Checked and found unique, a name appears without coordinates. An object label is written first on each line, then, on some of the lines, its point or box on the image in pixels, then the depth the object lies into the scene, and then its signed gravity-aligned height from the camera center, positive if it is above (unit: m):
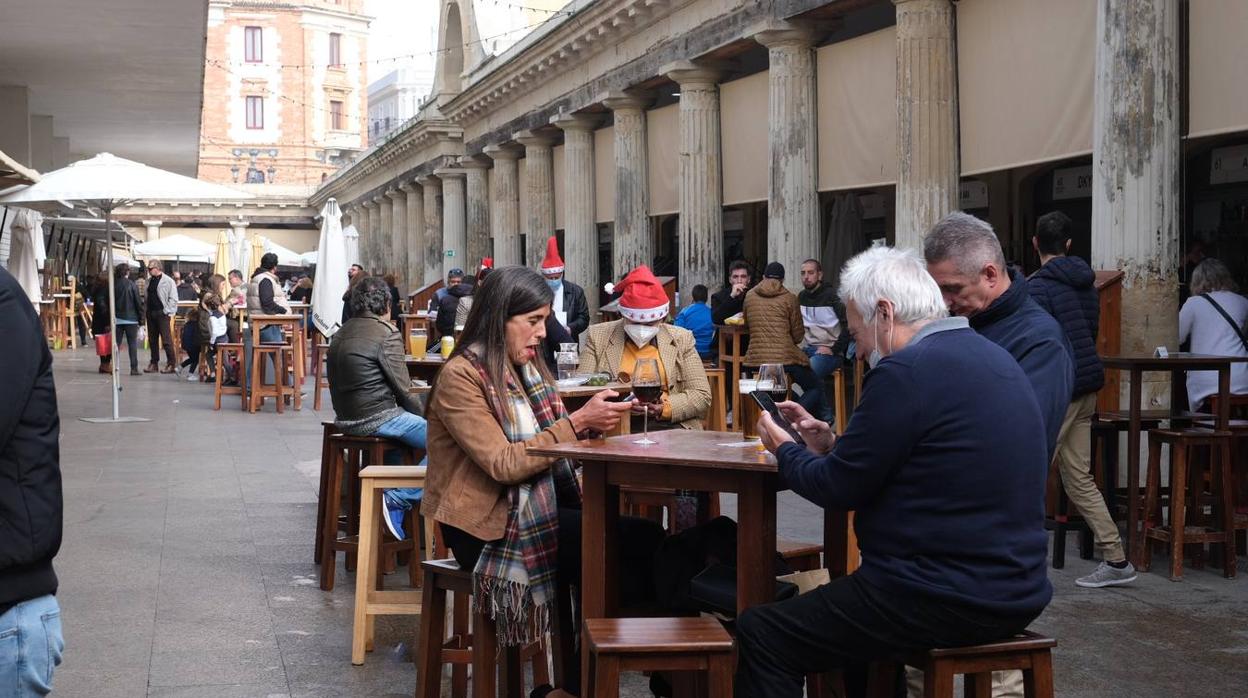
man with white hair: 3.56 -0.47
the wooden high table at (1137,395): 7.79 -0.42
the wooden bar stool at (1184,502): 7.55 -0.99
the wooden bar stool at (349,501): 7.16 -0.93
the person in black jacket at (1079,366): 7.32 -0.24
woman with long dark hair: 4.50 -0.47
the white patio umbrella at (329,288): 16.92 +0.44
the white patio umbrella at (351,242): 23.38 +1.37
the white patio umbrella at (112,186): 14.01 +1.41
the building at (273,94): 85.31 +14.10
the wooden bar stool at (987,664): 3.62 -0.89
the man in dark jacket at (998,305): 4.82 +0.05
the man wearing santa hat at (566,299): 12.62 +0.23
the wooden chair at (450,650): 4.61 -1.09
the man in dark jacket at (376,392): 7.46 -0.36
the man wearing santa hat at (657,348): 7.35 -0.14
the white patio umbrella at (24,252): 22.34 +1.19
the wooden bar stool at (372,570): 5.82 -1.02
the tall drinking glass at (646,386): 4.60 -0.21
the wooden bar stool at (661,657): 3.66 -0.86
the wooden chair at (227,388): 17.06 -0.77
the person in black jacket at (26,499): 2.85 -0.36
